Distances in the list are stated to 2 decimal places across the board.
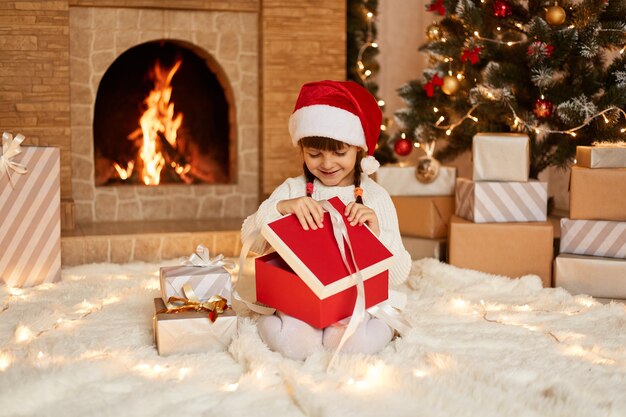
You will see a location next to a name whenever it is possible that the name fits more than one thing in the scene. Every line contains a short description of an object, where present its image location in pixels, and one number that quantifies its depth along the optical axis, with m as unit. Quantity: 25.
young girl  1.67
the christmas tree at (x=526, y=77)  2.54
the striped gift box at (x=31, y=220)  2.33
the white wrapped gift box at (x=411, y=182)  2.77
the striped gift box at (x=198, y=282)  1.77
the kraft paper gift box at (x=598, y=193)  2.32
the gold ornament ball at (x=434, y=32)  2.96
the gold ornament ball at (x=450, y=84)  2.79
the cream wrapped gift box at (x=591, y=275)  2.27
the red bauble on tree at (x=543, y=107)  2.58
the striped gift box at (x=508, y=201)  2.49
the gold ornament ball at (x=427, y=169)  2.73
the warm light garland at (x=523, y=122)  2.49
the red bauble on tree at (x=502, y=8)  2.68
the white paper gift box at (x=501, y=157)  2.49
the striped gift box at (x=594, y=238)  2.31
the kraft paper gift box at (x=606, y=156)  2.33
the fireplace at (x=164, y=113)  3.09
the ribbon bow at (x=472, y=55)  2.69
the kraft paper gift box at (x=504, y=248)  2.42
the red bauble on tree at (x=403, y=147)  2.85
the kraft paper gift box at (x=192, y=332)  1.65
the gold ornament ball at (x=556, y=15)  2.53
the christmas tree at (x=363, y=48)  3.37
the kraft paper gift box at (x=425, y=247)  2.67
